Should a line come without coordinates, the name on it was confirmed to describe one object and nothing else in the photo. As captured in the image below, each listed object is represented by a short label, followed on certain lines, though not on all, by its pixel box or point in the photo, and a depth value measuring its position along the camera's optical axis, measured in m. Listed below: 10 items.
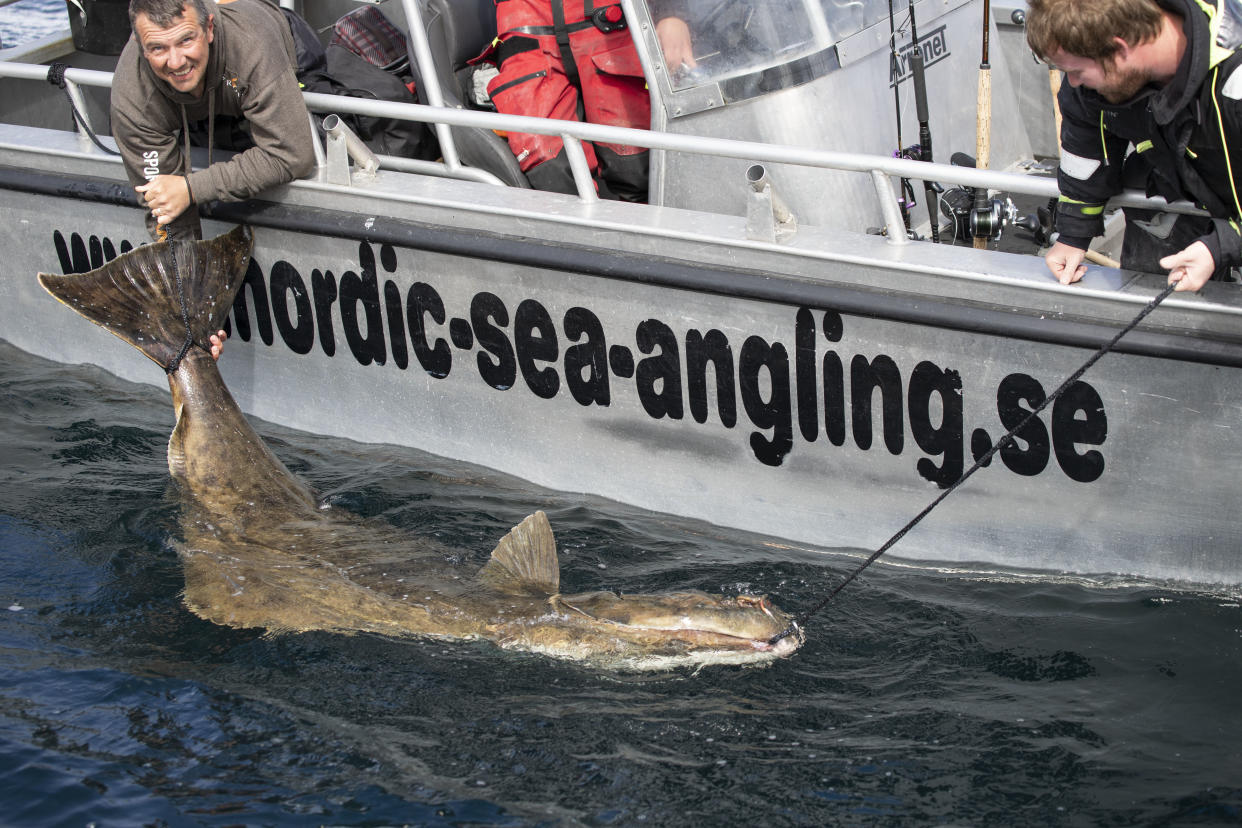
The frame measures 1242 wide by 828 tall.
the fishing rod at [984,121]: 10.47
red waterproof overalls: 11.05
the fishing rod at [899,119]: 10.55
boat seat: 11.22
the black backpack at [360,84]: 11.60
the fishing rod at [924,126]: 10.34
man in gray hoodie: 10.45
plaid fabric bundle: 12.44
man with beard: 6.99
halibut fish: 8.17
